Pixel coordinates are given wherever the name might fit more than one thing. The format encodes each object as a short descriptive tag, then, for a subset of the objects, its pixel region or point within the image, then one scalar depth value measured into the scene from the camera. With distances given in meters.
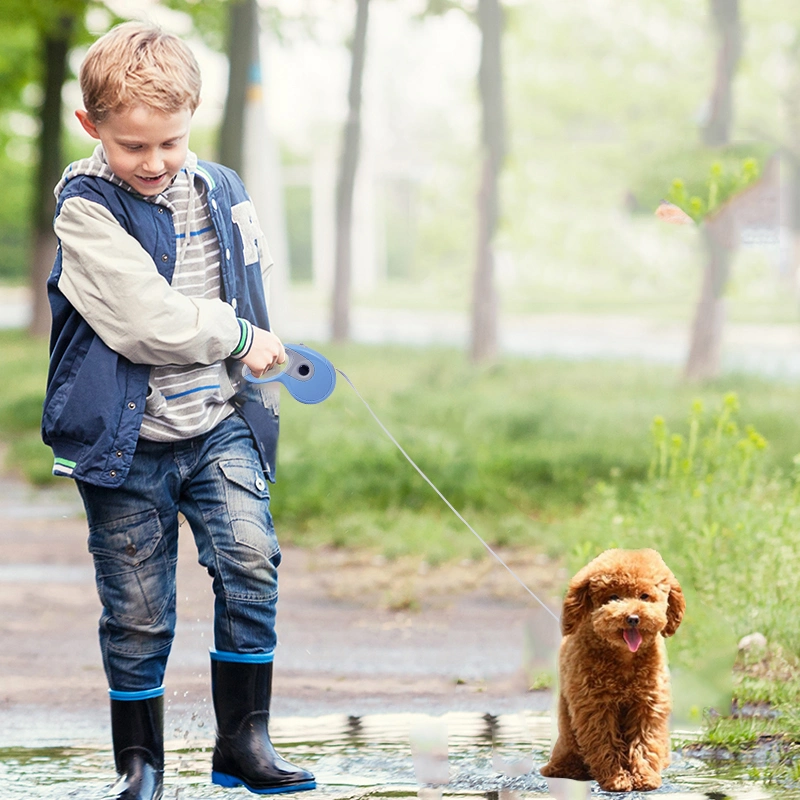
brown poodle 6.11
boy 5.76
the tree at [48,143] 30.34
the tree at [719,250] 17.98
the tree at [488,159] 19.59
